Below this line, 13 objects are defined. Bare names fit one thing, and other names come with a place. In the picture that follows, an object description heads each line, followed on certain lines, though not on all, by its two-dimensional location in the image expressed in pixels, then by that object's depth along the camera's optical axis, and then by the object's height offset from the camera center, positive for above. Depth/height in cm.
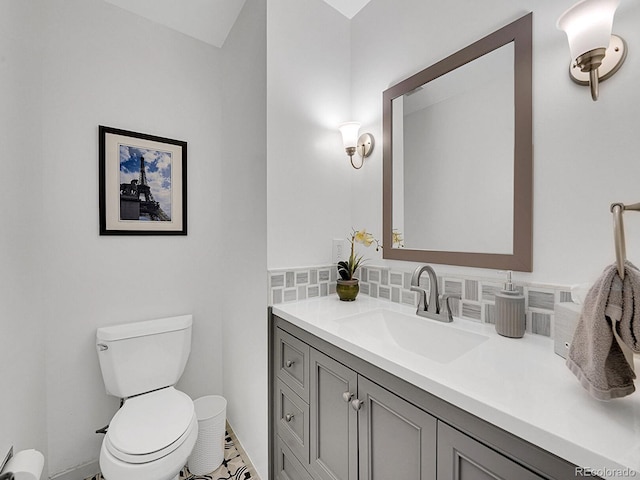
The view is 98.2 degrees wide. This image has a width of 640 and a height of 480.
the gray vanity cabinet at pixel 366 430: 56 -52
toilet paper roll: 89 -75
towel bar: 55 +1
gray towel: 52 -18
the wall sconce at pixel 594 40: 73 +54
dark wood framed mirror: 100 +35
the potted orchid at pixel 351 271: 145 -17
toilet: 112 -84
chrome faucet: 113 -26
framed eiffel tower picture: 159 +34
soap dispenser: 93 -25
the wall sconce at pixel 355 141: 154 +56
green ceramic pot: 145 -26
